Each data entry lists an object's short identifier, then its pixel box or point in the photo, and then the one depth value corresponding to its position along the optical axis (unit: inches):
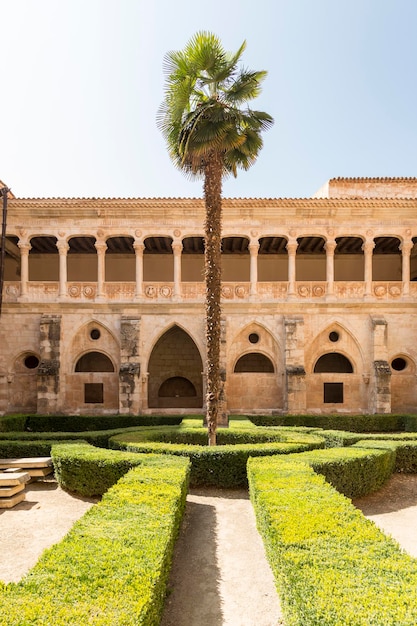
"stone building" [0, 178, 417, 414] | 742.5
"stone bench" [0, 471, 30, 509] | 324.2
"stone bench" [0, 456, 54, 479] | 384.9
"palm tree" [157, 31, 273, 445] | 416.2
